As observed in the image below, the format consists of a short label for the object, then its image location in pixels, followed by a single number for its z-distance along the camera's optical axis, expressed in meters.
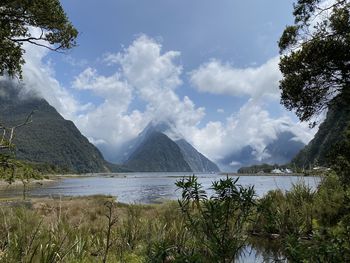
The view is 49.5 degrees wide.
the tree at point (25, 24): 9.77
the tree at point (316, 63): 8.82
